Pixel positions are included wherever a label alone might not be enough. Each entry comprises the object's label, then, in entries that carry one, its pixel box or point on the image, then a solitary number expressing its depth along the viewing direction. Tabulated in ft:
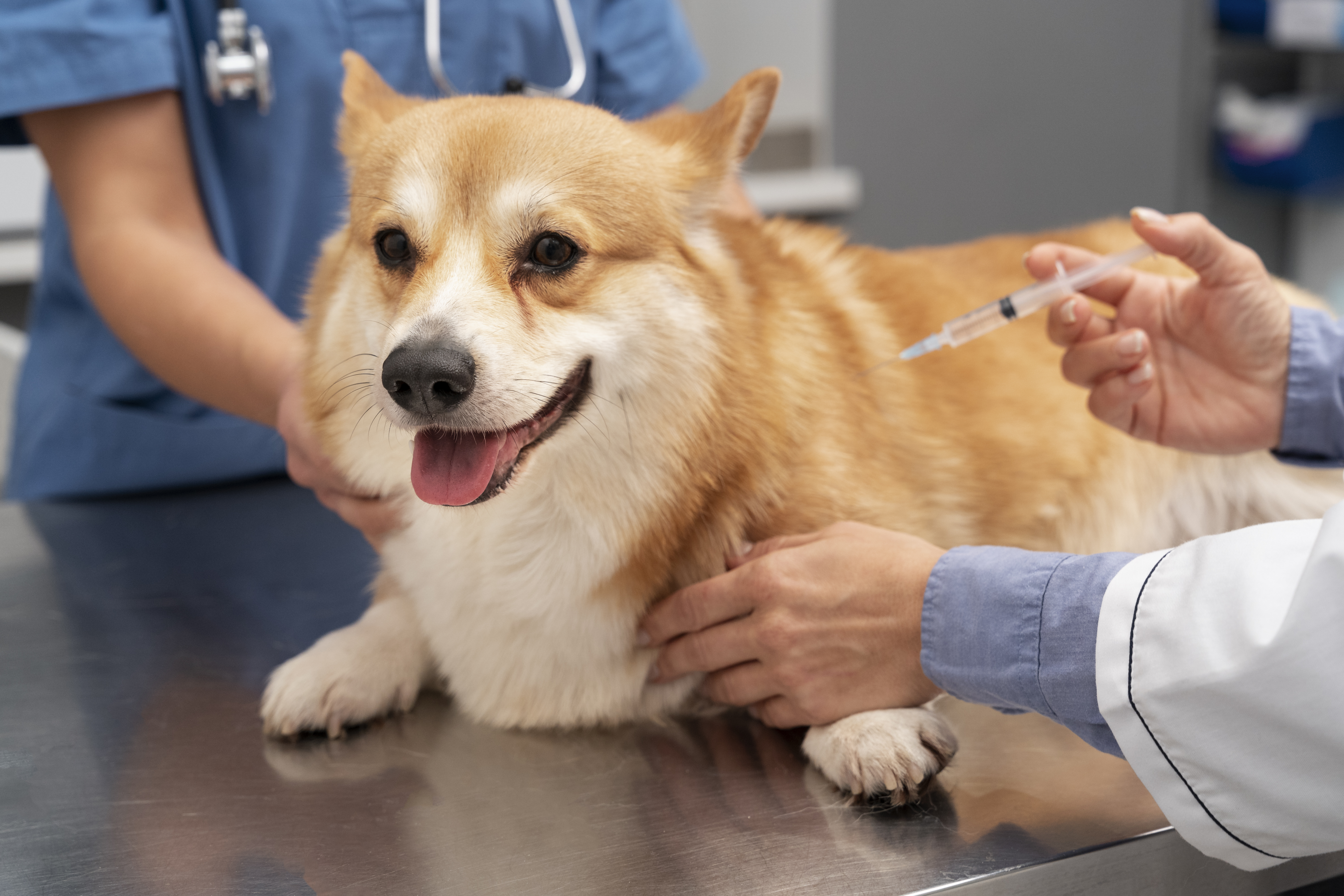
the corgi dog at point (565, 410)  2.84
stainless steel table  2.34
